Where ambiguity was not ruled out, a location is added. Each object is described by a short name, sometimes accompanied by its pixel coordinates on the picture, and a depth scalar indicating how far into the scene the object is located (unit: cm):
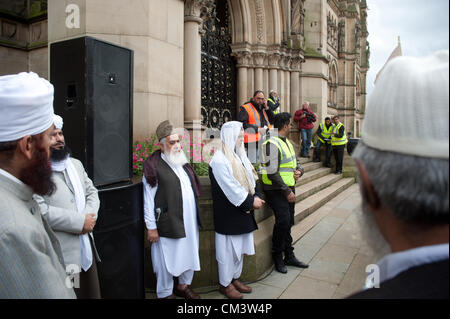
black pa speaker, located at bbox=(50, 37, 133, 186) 298
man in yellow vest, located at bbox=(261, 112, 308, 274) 410
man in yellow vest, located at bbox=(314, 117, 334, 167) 1060
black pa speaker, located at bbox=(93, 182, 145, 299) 254
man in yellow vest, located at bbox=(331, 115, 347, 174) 1041
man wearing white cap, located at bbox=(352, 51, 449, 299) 67
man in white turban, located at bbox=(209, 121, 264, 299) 345
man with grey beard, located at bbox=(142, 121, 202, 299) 314
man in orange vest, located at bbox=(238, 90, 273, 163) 634
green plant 435
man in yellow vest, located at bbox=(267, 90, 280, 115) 757
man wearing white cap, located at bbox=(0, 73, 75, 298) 108
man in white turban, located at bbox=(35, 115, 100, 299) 215
